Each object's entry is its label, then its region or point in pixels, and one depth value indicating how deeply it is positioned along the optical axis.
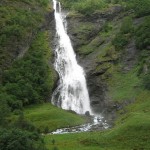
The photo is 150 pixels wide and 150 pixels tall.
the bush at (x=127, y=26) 94.94
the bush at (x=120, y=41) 92.31
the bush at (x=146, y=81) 73.47
